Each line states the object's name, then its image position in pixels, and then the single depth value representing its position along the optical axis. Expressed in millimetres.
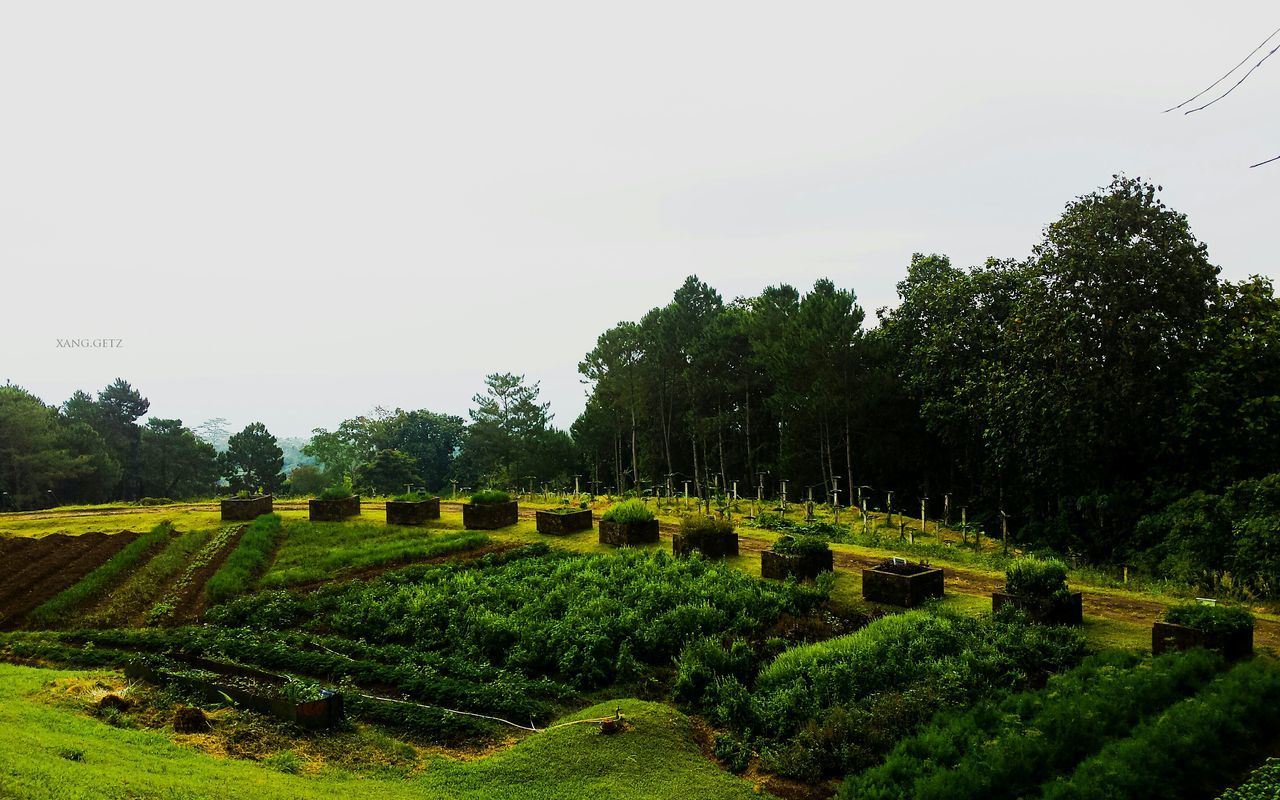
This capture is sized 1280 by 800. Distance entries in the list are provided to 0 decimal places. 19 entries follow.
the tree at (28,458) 43625
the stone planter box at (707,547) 17562
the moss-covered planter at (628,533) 19328
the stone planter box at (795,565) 15219
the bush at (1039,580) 12023
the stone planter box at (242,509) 25328
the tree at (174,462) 55594
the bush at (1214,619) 10086
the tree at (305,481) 57062
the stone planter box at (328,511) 24734
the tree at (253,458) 58875
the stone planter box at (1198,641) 10031
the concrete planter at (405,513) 23828
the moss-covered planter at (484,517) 22859
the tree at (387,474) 45906
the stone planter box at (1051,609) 11812
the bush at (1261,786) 7121
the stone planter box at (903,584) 13578
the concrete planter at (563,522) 21547
